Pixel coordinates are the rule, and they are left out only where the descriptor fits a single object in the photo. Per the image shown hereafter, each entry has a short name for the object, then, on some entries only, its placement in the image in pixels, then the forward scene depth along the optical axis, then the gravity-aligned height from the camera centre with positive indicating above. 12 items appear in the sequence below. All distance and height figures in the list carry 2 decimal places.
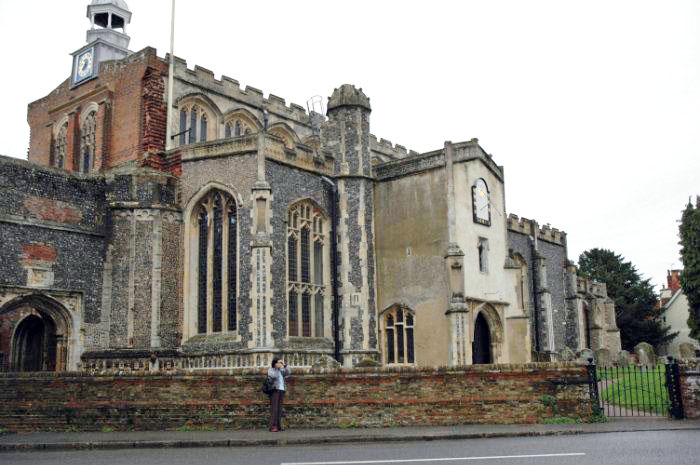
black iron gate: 13.39 -0.50
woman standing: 13.38 -0.44
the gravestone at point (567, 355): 29.49 +0.48
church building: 20.11 +3.58
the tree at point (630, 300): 53.16 +4.70
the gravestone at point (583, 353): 30.68 +0.57
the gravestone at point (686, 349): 21.59 +0.47
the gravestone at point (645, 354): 31.03 +0.49
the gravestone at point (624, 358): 31.25 +0.34
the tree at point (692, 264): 35.94 +4.90
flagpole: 23.59 +8.77
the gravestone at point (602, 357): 33.53 +0.43
